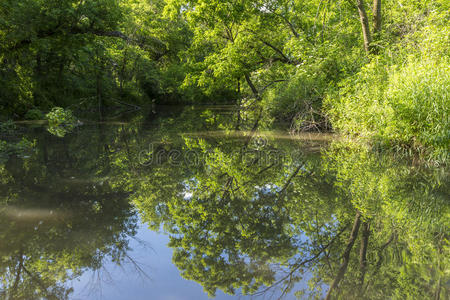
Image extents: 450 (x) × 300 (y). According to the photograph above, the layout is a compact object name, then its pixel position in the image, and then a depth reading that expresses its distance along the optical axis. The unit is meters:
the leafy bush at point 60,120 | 15.15
